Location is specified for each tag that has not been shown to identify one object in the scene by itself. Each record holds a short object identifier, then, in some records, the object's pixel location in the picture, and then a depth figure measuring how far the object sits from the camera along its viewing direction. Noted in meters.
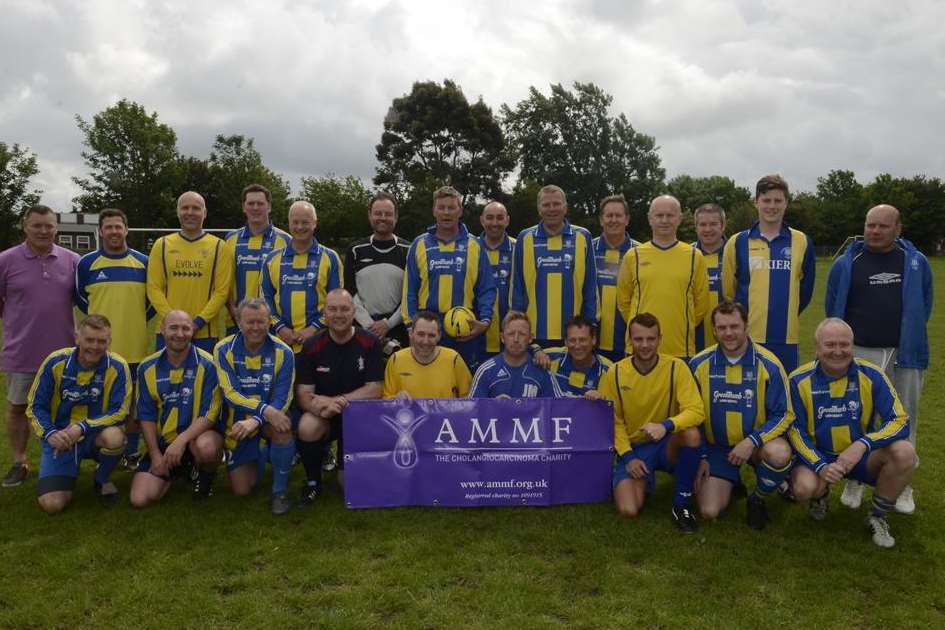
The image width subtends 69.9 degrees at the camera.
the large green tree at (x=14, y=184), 32.41
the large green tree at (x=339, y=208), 34.00
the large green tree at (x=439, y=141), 40.12
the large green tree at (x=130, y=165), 33.94
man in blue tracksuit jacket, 4.46
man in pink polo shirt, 5.07
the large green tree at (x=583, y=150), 47.06
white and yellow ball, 5.14
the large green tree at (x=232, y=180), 36.31
